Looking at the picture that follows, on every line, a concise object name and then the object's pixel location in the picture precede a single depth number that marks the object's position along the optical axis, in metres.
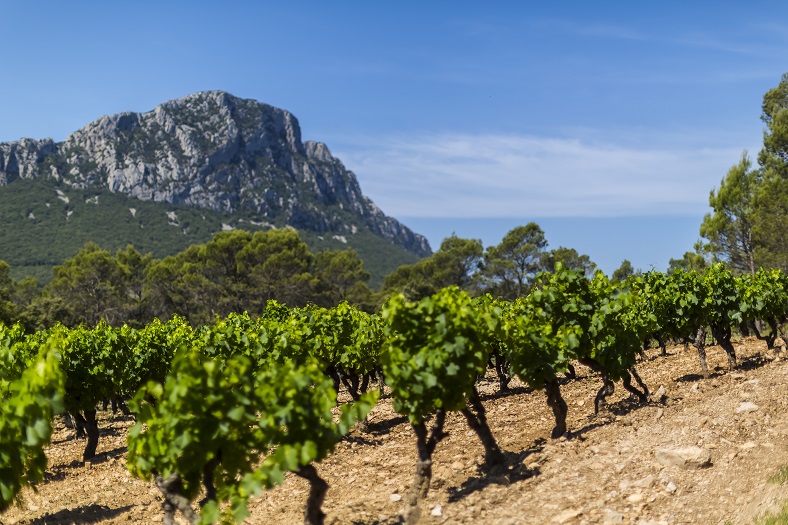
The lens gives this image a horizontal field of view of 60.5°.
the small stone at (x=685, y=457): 11.27
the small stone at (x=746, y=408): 13.79
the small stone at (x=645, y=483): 10.69
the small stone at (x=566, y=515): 9.73
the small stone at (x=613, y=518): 9.55
